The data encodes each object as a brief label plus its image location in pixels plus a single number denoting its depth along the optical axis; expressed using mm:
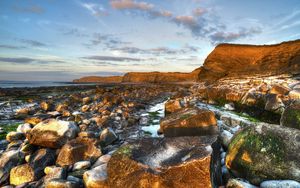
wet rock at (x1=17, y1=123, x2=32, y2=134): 6611
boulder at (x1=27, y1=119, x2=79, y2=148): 5336
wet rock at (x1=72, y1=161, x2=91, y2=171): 4370
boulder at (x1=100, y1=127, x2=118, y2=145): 5717
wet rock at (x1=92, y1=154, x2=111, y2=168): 4422
